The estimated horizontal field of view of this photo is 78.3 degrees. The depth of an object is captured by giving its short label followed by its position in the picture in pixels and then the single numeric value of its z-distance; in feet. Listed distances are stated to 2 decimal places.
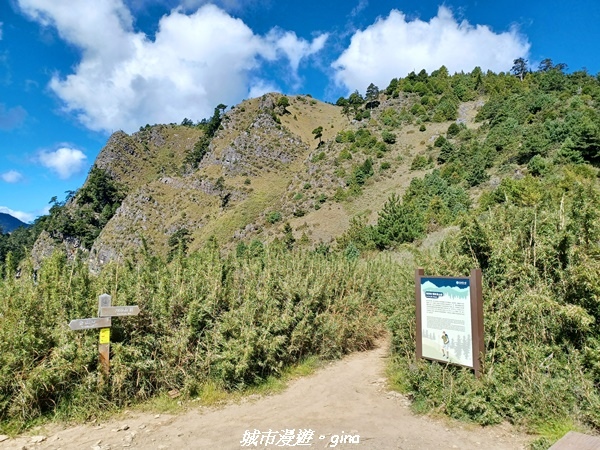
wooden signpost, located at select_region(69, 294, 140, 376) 14.56
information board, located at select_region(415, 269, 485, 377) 14.03
